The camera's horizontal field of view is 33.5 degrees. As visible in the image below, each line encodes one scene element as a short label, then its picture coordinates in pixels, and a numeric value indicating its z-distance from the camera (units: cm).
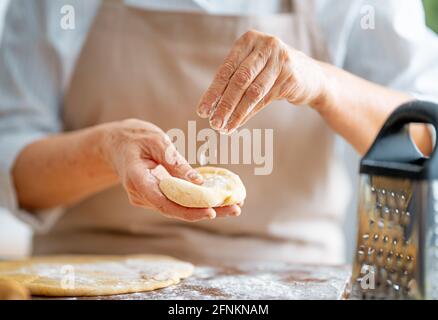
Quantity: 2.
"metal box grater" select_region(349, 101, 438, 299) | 64
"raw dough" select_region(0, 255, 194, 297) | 76
